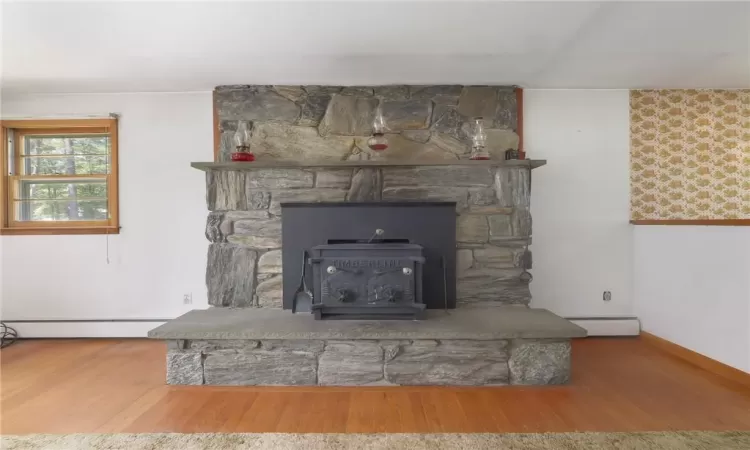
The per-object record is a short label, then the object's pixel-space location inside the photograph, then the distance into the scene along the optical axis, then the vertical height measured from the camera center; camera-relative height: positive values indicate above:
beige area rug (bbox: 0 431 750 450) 1.75 -0.99
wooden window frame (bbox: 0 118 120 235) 3.35 +0.41
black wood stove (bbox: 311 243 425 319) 2.59 -0.38
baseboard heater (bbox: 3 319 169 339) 3.36 -0.87
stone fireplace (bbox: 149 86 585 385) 2.95 +0.16
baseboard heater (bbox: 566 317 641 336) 3.32 -0.88
